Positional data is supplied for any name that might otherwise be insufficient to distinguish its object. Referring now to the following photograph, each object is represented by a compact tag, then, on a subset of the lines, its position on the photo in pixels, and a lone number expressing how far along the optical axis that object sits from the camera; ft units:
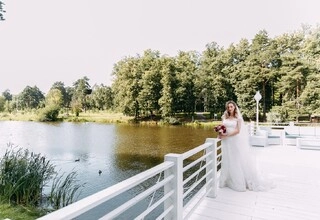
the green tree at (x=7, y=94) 175.11
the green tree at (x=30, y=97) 154.61
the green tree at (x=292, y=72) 77.05
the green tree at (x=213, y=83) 95.91
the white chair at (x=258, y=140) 26.45
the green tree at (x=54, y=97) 141.49
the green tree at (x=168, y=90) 97.76
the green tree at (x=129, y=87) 104.83
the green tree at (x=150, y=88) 102.12
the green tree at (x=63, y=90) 159.36
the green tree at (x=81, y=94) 142.10
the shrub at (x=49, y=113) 111.55
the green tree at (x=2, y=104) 150.30
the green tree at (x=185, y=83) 99.14
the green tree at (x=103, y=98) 134.10
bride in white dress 12.00
